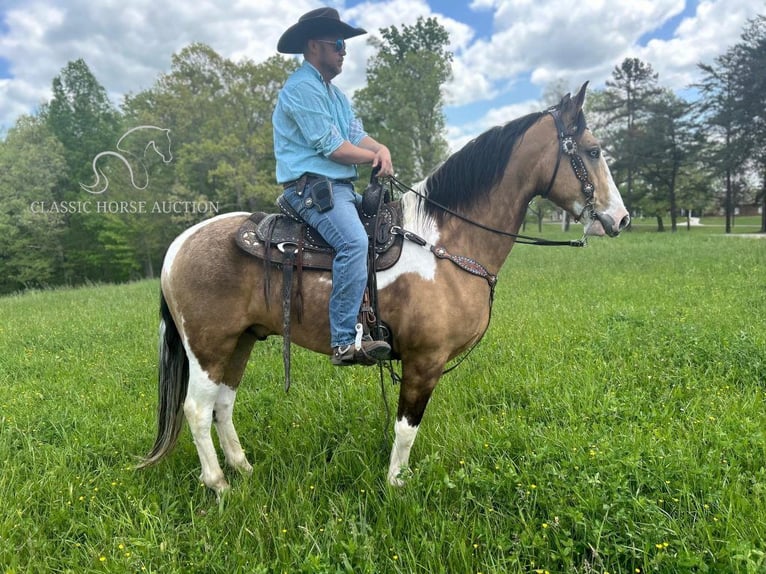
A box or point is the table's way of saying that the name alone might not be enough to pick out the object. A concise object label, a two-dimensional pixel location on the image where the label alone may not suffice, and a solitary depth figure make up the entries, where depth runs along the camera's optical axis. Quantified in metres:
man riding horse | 2.69
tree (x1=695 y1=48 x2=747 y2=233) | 27.92
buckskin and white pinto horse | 2.80
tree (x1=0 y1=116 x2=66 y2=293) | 27.08
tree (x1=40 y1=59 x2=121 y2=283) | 30.03
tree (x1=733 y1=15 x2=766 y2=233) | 25.64
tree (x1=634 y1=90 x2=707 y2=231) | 33.56
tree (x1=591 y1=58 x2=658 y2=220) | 35.62
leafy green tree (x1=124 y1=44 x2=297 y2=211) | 24.56
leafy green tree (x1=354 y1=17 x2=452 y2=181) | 26.58
